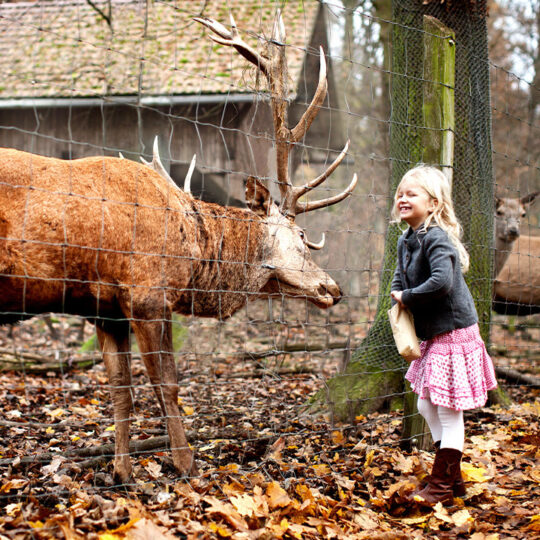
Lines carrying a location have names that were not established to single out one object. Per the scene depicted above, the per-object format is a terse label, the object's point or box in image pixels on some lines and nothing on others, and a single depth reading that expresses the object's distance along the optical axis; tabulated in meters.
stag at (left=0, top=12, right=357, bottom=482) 3.13
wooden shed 10.48
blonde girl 3.24
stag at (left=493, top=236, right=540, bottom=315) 6.84
